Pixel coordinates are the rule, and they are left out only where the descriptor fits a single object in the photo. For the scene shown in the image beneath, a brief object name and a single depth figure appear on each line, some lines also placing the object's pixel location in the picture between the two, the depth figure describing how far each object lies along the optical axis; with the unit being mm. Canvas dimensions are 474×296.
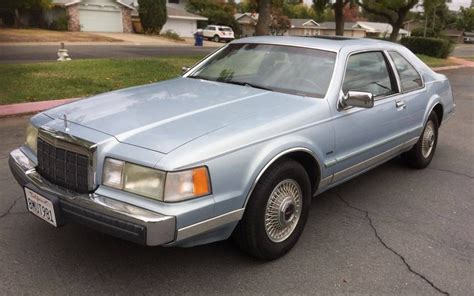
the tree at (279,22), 55066
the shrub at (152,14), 40938
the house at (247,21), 60859
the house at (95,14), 38625
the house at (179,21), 44750
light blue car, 2717
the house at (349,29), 72500
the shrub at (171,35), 41688
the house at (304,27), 70812
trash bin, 36219
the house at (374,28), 74138
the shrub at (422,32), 48419
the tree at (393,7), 28866
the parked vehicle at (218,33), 46312
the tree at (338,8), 25406
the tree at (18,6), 35906
